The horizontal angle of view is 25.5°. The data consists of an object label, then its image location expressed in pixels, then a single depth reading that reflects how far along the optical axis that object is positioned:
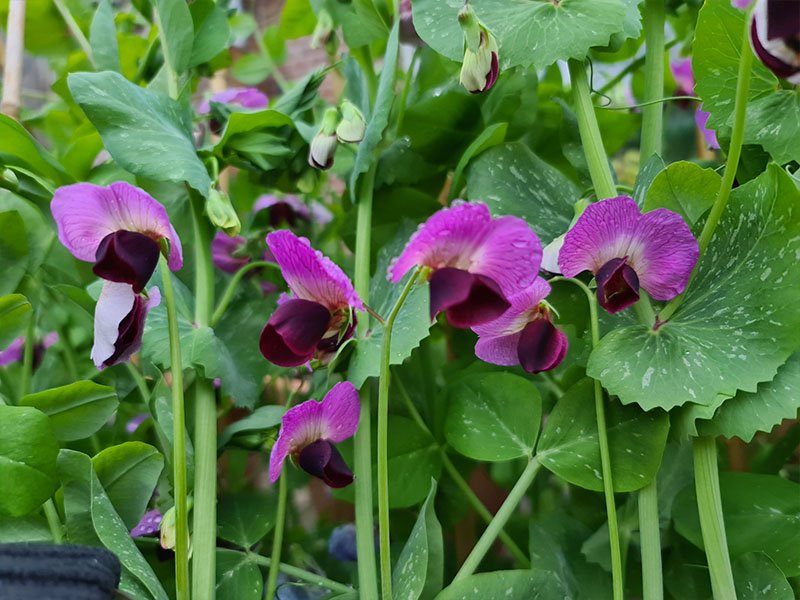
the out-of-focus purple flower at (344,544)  0.49
